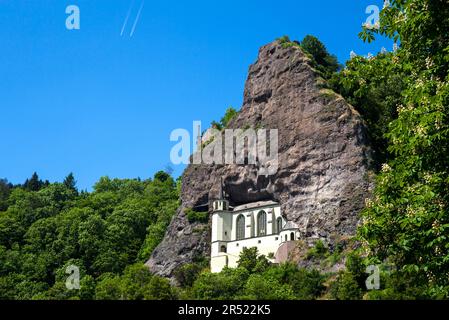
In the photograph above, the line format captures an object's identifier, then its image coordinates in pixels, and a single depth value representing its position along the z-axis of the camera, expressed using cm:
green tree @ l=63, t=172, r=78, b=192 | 14644
